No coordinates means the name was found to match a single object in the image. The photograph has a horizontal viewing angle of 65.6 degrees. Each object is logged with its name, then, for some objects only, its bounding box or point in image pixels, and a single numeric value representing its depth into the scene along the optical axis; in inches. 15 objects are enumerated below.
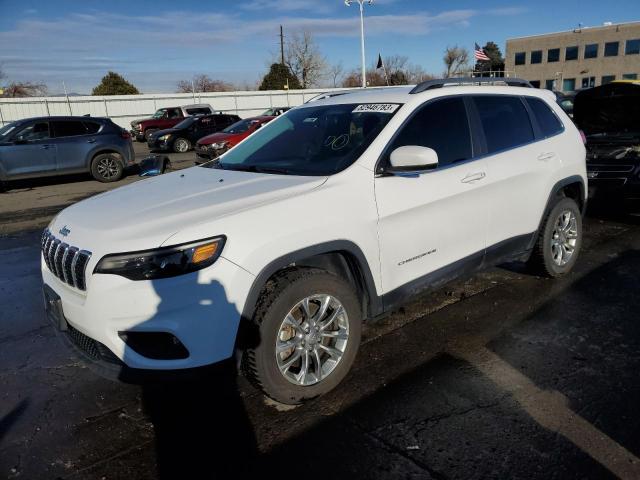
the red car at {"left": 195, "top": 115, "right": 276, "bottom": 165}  578.6
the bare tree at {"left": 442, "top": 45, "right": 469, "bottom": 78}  2871.6
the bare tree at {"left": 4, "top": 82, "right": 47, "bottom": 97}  2236.7
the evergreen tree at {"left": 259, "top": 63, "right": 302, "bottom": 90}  1875.0
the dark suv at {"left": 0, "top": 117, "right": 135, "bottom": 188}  471.2
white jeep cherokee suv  96.7
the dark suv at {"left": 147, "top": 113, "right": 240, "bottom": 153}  798.5
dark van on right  258.5
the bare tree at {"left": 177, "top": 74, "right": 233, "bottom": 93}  2728.8
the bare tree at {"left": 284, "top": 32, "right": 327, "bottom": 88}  2362.2
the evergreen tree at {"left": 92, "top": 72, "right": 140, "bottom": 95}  1831.9
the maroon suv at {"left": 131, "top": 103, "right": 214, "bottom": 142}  997.8
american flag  1170.6
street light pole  1236.0
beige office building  2183.8
